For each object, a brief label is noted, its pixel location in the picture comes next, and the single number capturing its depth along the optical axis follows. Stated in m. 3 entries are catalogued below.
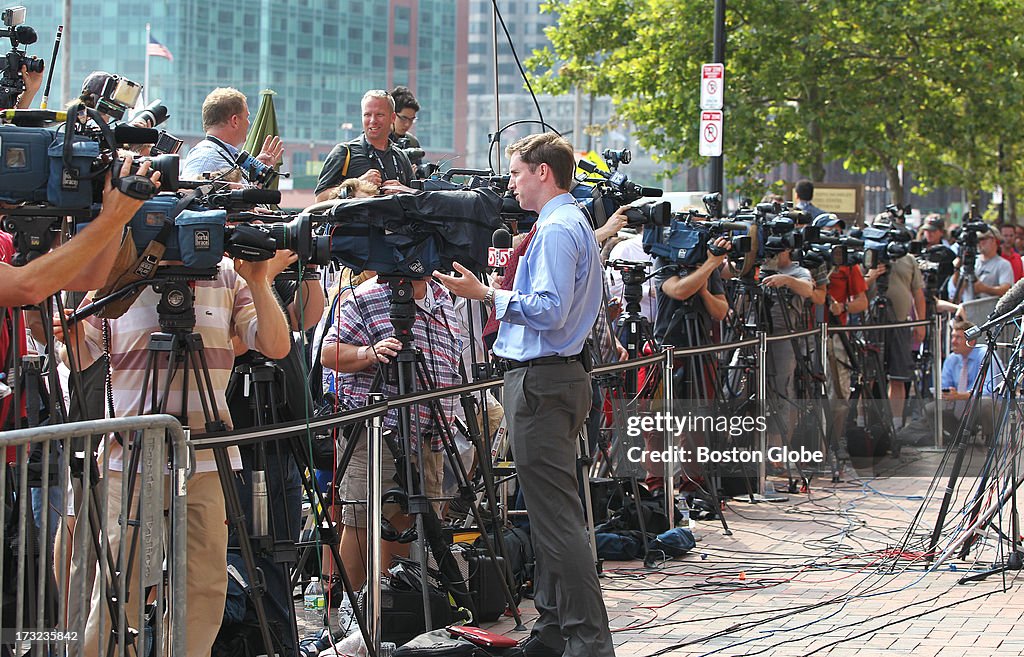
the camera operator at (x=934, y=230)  16.70
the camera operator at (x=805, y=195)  14.52
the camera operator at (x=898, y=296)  13.64
